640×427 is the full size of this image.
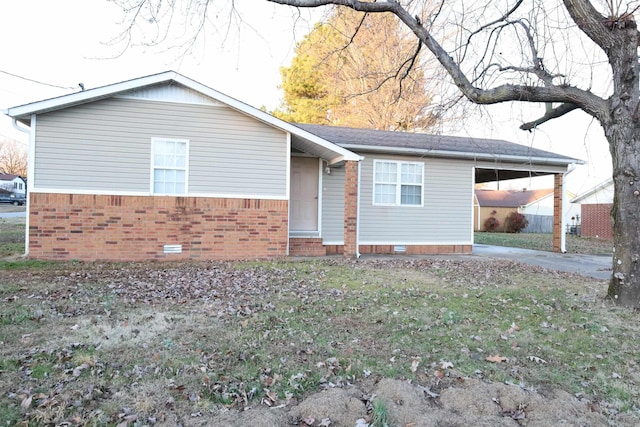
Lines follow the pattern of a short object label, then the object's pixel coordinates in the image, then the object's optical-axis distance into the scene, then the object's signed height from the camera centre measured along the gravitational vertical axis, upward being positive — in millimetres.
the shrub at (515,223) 32594 +54
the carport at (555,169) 13383 +1770
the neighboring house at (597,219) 24281 +369
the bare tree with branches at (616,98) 5836 +1904
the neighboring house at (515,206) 35844 +1637
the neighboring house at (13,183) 52350 +3881
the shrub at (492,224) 34250 -69
